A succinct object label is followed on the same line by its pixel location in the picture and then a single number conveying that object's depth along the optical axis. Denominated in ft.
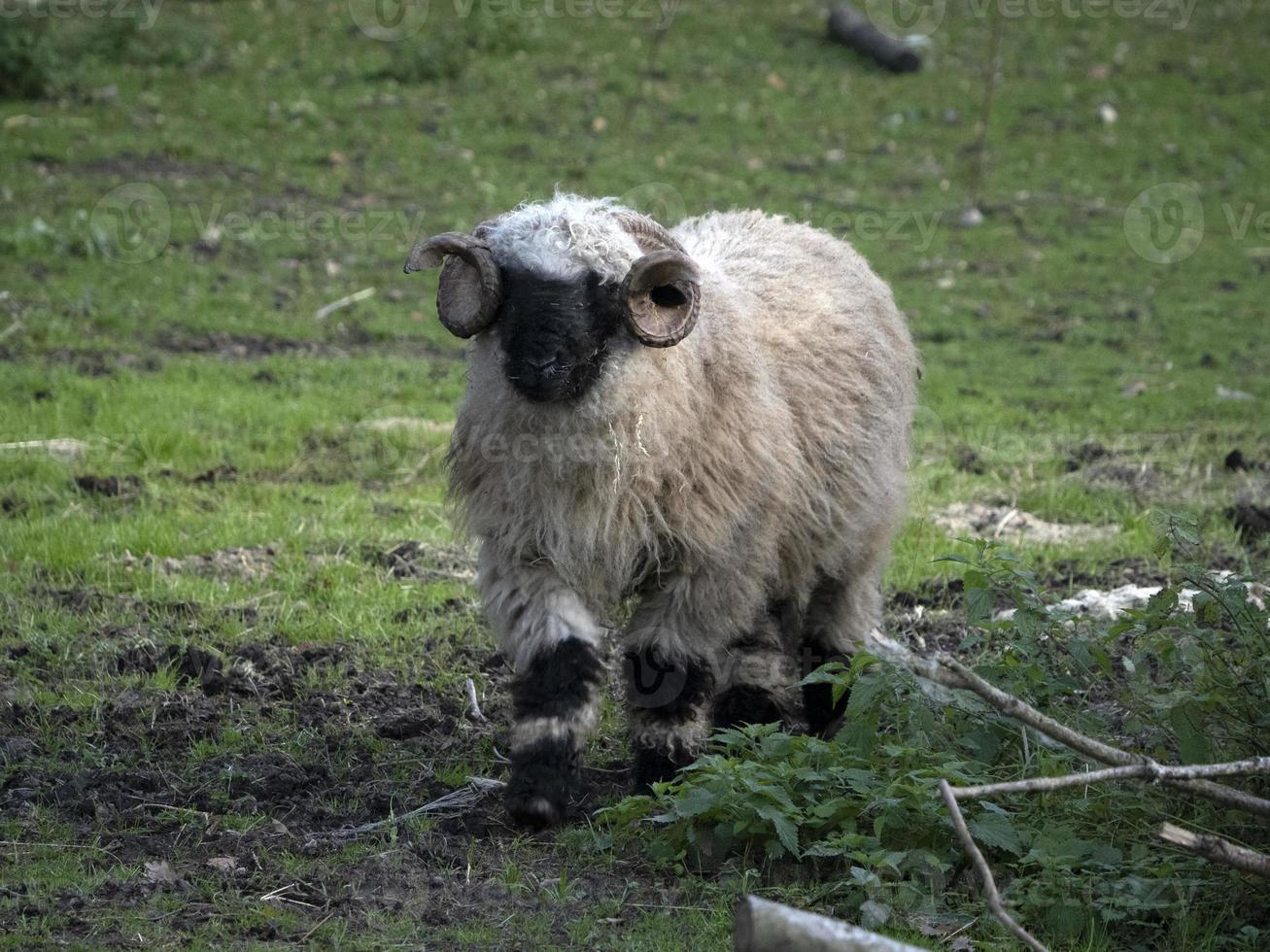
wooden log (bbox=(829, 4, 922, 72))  122.62
